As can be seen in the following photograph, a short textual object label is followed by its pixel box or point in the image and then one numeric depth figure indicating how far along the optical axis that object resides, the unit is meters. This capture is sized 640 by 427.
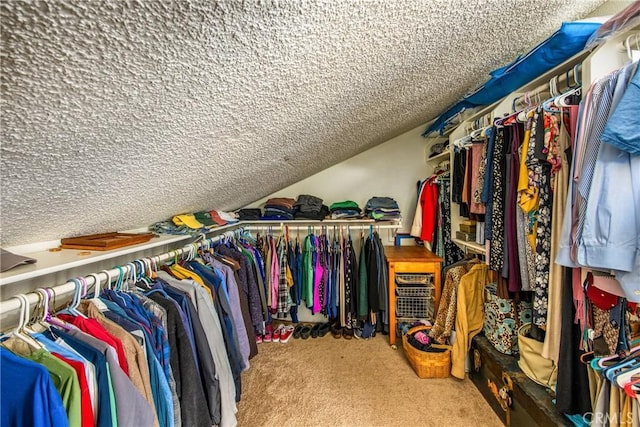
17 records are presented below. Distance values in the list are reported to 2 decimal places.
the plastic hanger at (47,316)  0.79
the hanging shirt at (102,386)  0.70
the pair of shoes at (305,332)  2.56
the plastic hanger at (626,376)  0.82
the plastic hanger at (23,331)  0.69
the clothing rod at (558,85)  1.12
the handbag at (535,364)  1.32
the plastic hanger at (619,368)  0.86
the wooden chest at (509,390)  1.24
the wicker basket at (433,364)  1.90
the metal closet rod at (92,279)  0.72
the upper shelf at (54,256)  0.76
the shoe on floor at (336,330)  2.56
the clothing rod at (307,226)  2.60
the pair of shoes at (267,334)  2.52
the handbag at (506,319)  1.55
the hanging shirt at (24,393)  0.59
